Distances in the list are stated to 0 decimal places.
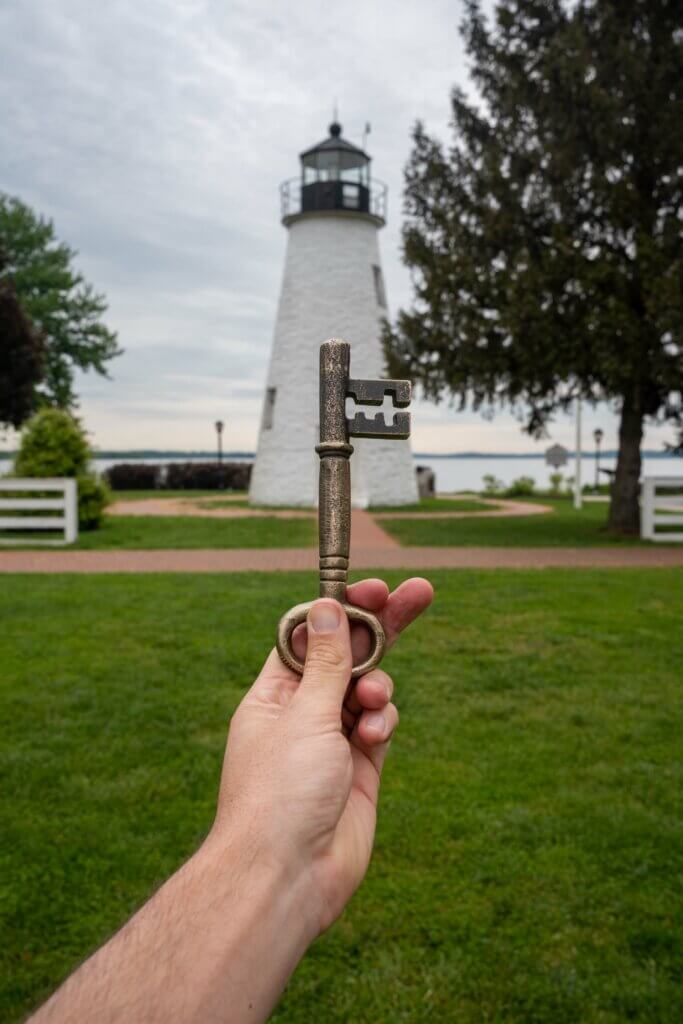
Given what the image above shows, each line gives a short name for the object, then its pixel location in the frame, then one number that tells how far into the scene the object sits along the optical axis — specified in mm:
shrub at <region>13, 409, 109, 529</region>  16609
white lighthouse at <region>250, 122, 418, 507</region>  23516
